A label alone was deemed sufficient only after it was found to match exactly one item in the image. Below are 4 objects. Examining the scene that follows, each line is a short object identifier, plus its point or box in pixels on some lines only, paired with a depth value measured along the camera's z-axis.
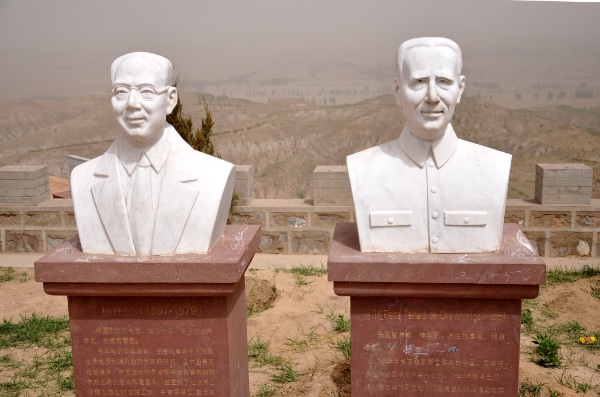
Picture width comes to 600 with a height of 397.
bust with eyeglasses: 3.70
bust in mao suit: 3.60
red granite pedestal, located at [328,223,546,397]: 3.52
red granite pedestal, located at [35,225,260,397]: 3.68
